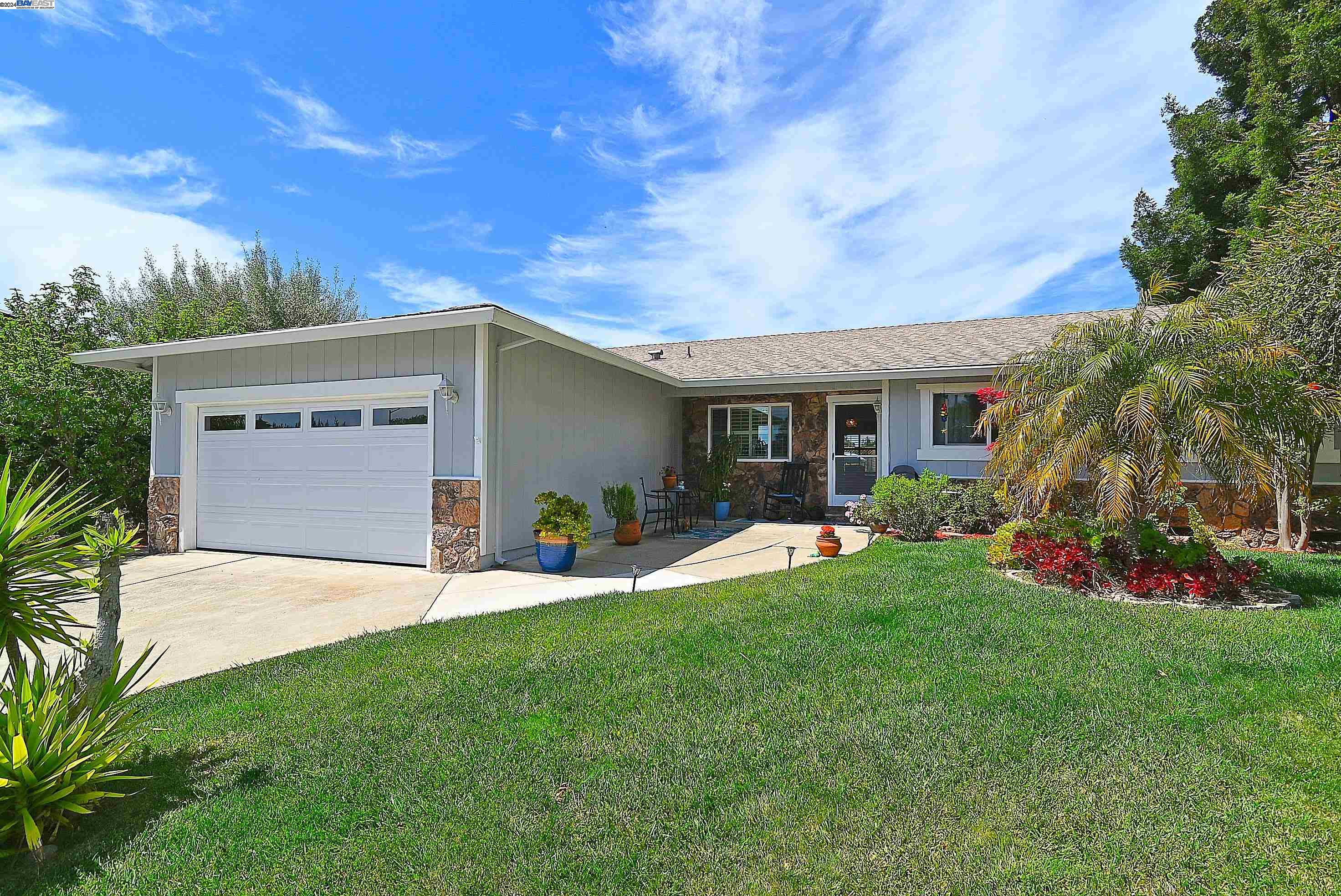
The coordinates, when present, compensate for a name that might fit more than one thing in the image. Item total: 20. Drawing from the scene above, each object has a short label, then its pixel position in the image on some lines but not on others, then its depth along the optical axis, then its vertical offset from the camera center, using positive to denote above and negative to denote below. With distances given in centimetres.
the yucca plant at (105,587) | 259 -56
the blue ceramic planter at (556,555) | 678 -105
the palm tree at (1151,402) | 469 +47
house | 693 +45
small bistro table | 995 -58
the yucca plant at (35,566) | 233 -43
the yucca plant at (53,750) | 212 -106
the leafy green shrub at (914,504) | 841 -57
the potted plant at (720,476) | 1142 -30
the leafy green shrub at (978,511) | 892 -70
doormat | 949 -115
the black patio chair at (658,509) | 1005 -84
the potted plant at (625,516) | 862 -79
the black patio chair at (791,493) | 1135 -61
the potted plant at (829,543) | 736 -97
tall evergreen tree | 1106 +649
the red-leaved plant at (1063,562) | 527 -86
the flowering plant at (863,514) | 893 -77
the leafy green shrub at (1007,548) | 593 -82
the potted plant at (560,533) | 677 -81
